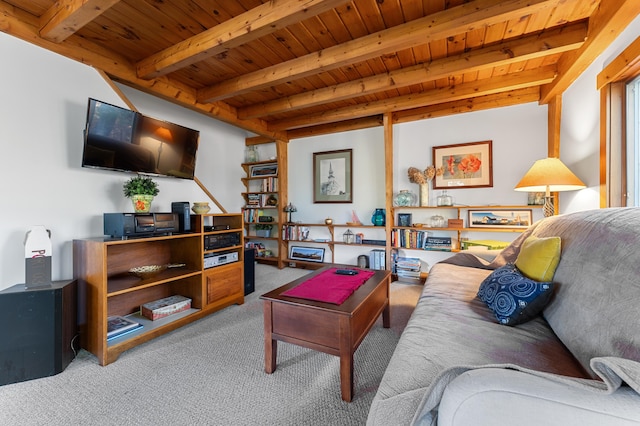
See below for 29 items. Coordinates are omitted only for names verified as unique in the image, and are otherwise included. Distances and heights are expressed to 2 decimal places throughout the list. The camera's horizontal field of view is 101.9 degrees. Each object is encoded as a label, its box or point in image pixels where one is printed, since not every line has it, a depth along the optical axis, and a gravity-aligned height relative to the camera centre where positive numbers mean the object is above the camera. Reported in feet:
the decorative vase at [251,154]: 14.98 +3.35
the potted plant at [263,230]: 14.98 -1.05
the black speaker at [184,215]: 7.68 -0.07
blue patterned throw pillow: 4.00 -1.42
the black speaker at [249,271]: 10.02 -2.30
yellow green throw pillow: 4.33 -0.88
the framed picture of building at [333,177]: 13.24 +1.81
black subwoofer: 5.00 -2.36
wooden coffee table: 4.43 -2.10
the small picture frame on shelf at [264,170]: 14.48 +2.38
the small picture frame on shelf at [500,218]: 10.04 -0.33
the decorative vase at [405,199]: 11.60 +0.52
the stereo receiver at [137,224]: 6.25 -0.28
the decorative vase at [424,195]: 11.35 +0.68
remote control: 6.72 -1.59
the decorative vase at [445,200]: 10.97 +0.44
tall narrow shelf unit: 14.23 +0.64
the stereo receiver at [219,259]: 8.06 -1.52
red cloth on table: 5.08 -1.65
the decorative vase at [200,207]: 8.03 +0.15
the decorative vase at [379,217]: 12.15 -0.29
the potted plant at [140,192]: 6.88 +0.55
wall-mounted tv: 6.51 +2.01
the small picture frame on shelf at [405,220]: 11.82 -0.43
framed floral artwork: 10.70 +1.92
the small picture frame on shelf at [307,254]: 13.75 -2.28
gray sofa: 1.79 -1.38
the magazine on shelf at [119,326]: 6.11 -2.79
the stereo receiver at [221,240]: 8.09 -0.93
